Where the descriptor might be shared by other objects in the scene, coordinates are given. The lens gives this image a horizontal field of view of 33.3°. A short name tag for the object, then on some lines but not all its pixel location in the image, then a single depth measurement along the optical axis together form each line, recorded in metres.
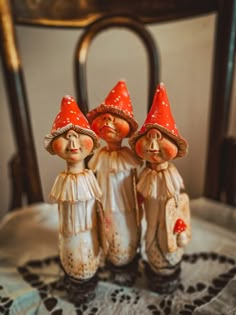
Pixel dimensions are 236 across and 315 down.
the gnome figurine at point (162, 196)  0.39
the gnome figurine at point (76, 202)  0.38
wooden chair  0.60
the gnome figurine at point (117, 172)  0.41
